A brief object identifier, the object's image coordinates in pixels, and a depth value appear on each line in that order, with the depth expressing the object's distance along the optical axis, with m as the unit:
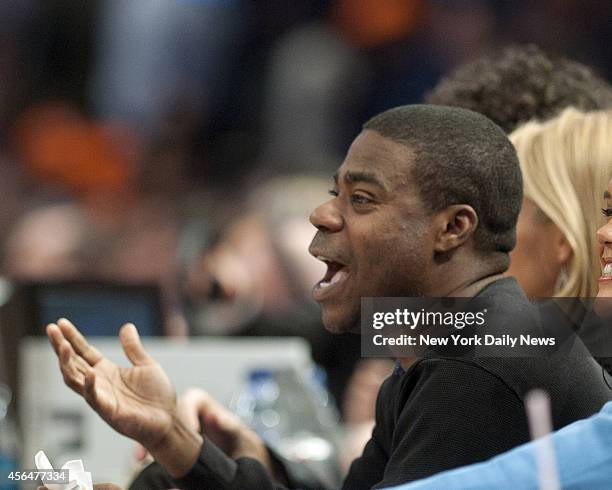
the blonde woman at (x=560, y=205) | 7.13
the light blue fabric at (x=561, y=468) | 6.49
